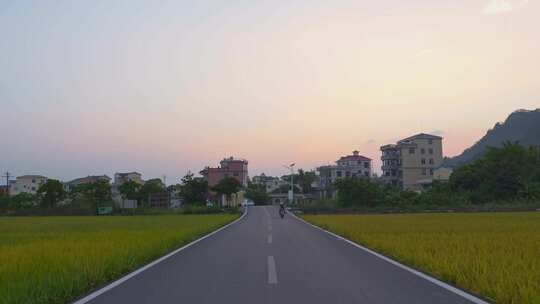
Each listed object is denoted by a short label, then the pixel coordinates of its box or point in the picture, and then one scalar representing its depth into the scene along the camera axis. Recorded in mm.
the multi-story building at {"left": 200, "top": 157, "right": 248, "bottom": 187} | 123188
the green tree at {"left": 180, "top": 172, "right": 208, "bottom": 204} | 85000
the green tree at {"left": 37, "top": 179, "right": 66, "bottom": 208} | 82312
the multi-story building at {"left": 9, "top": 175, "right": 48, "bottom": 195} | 132000
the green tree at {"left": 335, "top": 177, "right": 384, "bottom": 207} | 69375
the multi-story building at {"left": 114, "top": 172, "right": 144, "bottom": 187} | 128625
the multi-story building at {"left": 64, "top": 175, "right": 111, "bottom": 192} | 134562
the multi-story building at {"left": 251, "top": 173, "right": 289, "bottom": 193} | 154750
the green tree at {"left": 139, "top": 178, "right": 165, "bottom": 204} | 92812
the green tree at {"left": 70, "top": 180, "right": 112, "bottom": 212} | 81750
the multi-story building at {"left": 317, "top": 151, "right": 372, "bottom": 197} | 114500
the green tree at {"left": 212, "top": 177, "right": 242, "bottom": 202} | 87000
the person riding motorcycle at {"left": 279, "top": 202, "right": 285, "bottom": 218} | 43506
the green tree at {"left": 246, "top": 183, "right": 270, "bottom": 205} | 110706
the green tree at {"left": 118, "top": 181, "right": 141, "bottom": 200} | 90625
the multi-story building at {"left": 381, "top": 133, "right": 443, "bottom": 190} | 97875
